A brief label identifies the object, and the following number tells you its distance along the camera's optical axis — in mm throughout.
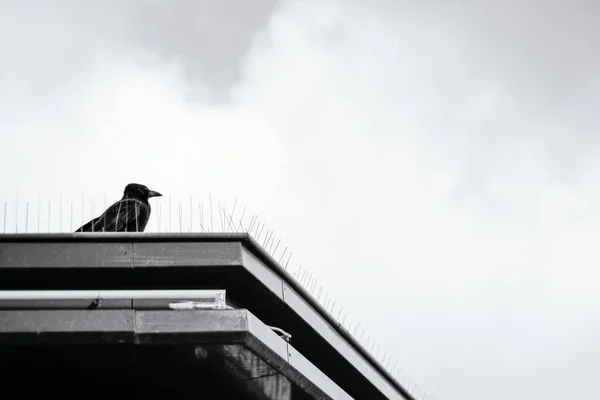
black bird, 18250
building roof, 15891
